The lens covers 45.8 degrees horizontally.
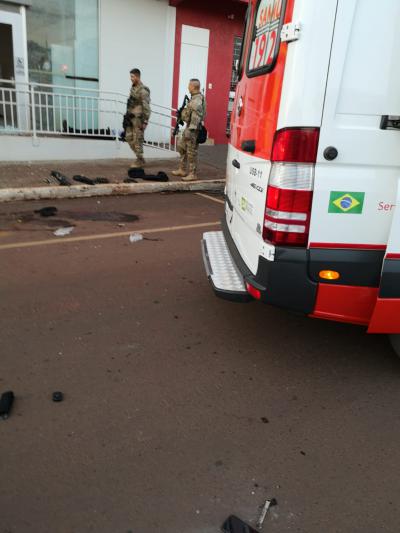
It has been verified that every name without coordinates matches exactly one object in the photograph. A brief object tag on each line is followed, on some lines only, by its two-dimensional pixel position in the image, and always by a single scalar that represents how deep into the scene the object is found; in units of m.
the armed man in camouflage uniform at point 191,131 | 9.23
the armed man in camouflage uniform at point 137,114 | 9.81
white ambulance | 2.47
